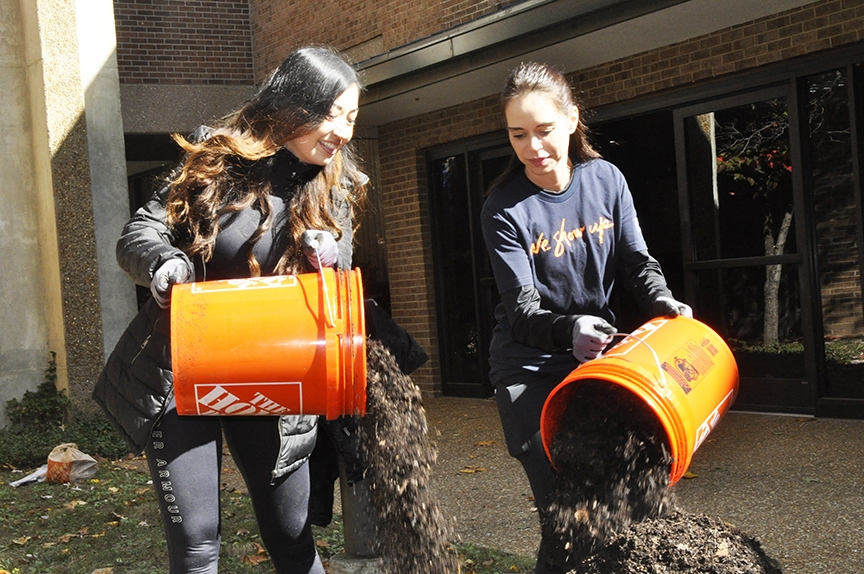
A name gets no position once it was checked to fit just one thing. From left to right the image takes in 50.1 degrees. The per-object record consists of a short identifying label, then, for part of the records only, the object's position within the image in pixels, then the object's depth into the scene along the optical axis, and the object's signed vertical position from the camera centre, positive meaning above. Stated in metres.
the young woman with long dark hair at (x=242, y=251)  2.39 +0.13
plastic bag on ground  6.58 -1.09
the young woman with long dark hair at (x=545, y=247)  2.58 +0.09
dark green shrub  7.43 -0.99
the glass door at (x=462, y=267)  9.21 +0.18
